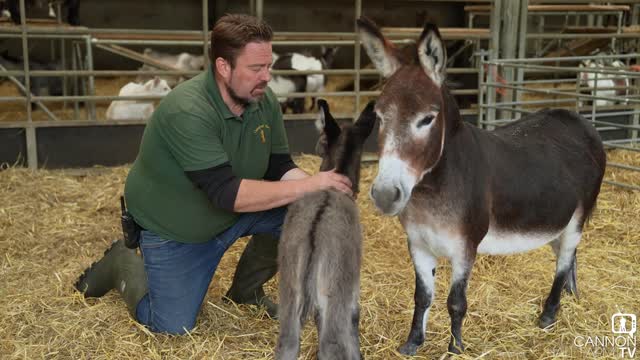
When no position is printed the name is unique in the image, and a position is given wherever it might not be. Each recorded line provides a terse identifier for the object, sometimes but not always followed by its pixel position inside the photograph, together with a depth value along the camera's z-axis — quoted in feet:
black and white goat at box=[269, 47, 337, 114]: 34.23
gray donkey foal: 9.37
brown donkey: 9.32
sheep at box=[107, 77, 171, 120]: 27.94
